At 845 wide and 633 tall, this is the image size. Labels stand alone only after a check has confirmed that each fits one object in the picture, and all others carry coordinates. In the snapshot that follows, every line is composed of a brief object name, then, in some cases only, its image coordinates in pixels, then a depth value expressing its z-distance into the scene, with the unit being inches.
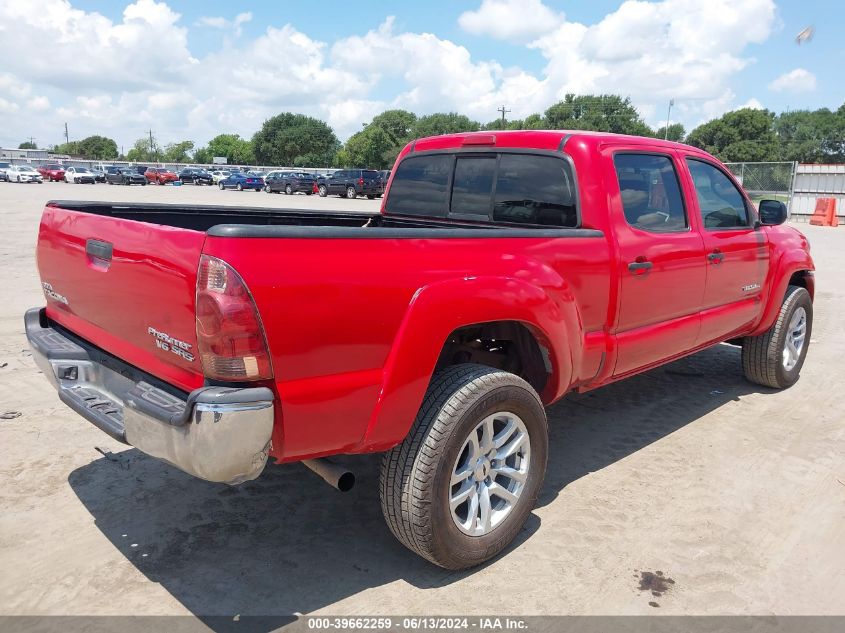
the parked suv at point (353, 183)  1411.2
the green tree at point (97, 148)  5300.2
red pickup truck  89.3
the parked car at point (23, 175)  1908.2
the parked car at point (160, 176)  2071.9
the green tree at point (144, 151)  5319.9
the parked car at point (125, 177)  1871.3
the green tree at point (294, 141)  4040.4
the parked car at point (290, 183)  1626.5
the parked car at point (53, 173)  2036.2
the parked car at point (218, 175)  2305.4
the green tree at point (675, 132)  4773.6
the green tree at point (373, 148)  3681.1
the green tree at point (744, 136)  3420.3
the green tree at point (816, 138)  3998.5
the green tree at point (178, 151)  5206.7
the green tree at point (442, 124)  3624.5
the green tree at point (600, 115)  3668.8
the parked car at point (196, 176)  2138.3
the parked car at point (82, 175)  1939.0
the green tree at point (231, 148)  4795.3
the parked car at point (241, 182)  1863.9
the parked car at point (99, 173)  1966.0
